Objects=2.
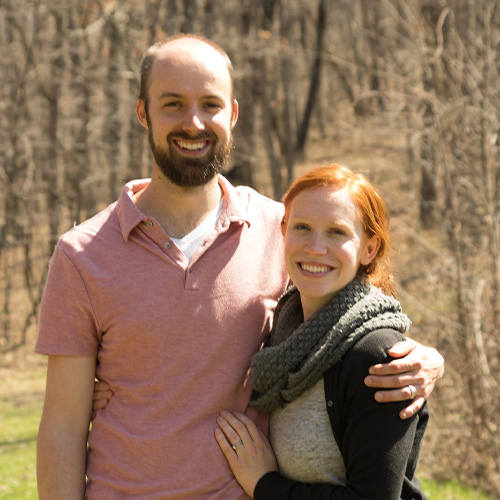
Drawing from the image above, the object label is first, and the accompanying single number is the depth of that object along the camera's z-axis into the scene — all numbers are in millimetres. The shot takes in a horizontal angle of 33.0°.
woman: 2494
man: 2752
